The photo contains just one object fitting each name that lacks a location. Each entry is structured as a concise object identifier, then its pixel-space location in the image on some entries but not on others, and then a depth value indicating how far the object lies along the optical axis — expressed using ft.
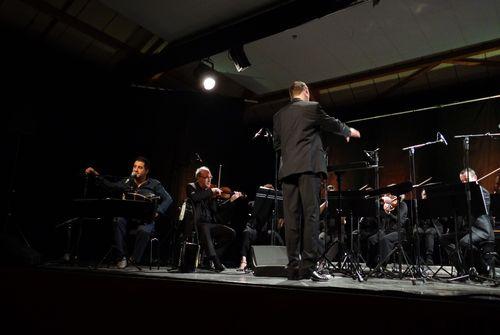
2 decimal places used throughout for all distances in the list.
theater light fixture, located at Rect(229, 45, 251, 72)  18.55
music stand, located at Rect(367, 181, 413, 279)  11.29
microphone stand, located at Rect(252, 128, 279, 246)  14.31
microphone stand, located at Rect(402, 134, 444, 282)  12.42
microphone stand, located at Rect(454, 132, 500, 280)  11.91
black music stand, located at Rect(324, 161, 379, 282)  11.44
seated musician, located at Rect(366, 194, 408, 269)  19.11
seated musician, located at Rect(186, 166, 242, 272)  16.07
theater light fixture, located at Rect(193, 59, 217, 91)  21.26
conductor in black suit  10.26
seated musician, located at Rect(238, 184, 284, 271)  21.11
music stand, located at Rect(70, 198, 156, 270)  12.81
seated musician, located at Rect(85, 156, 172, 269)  15.78
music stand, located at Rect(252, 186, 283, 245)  15.52
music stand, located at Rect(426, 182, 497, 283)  12.37
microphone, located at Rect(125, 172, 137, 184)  16.54
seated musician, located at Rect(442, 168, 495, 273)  15.17
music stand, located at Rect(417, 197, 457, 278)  13.21
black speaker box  12.10
